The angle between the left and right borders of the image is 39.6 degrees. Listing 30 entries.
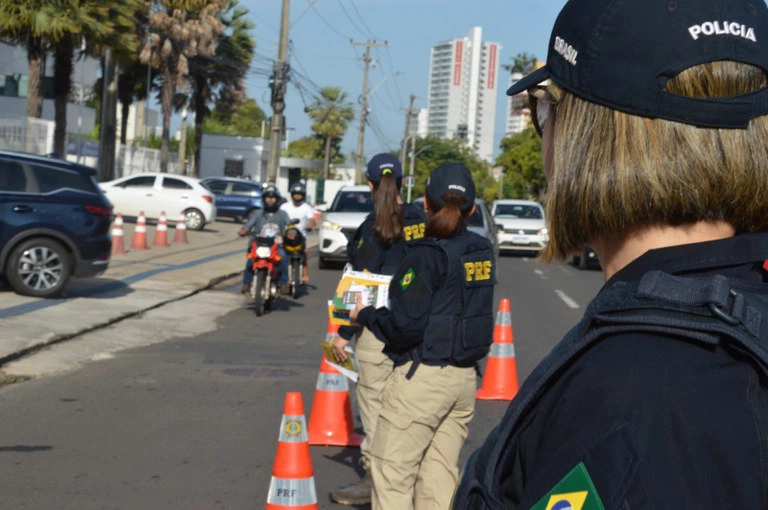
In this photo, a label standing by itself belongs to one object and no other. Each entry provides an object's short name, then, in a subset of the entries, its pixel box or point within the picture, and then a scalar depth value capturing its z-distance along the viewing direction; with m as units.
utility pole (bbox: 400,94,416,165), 89.44
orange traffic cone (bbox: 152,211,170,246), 24.06
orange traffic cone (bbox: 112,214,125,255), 20.98
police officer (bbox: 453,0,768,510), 1.07
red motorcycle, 14.24
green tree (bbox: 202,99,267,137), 113.93
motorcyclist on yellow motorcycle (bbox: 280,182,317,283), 17.72
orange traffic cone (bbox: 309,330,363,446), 7.25
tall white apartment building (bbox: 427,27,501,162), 75.69
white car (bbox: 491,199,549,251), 30.09
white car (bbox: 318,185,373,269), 21.34
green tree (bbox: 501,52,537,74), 97.31
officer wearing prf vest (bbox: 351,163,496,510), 4.55
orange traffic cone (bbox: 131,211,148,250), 22.61
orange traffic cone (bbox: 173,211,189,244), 25.39
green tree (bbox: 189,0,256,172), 48.81
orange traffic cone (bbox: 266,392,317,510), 4.46
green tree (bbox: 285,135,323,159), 125.19
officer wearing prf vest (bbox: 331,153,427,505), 5.76
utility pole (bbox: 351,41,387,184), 62.03
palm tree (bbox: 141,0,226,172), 42.53
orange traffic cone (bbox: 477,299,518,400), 8.99
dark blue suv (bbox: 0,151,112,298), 13.20
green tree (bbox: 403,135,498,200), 124.25
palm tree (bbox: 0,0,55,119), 27.25
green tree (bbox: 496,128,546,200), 77.00
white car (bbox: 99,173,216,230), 31.23
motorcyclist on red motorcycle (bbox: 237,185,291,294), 15.22
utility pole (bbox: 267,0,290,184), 32.19
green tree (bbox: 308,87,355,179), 91.36
